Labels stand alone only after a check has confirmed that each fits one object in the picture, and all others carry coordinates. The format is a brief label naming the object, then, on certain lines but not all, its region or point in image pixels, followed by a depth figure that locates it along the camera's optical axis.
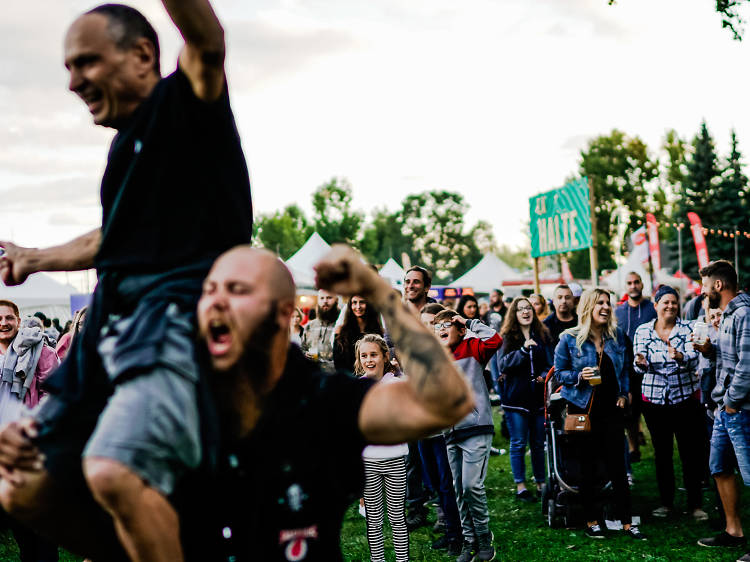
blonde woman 7.88
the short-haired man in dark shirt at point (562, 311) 10.06
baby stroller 7.98
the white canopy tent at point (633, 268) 34.78
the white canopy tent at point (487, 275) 34.09
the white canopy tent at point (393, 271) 25.16
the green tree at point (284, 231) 95.94
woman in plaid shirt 8.25
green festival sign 15.06
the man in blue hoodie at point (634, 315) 10.88
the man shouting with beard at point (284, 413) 2.03
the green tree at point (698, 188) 45.56
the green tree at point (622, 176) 66.25
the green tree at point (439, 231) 109.19
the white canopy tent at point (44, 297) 26.47
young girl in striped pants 6.41
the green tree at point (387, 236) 104.19
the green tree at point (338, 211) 85.38
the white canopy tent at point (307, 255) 23.09
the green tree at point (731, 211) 41.91
